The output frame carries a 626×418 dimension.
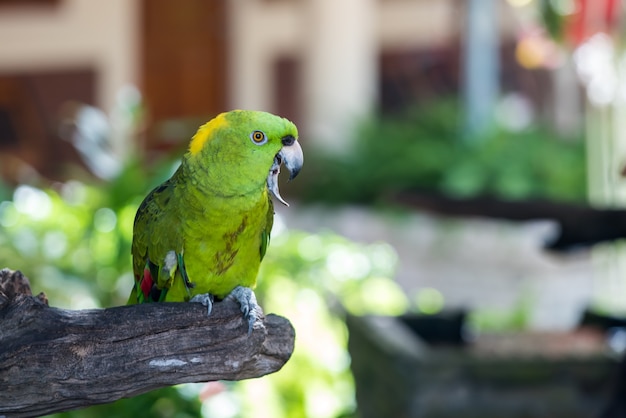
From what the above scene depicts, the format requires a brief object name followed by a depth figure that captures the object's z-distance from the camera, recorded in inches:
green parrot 72.9
